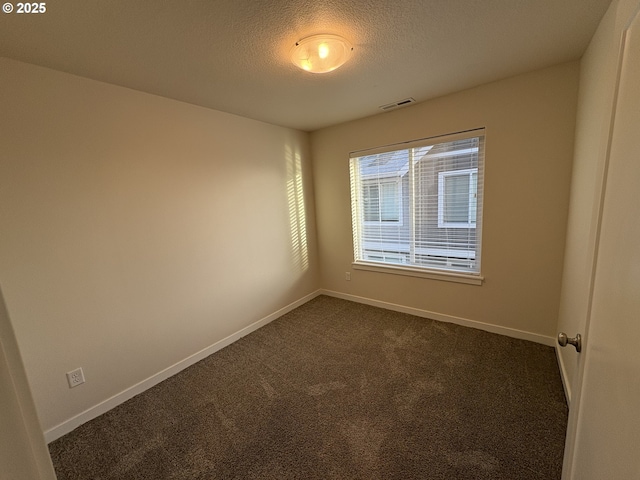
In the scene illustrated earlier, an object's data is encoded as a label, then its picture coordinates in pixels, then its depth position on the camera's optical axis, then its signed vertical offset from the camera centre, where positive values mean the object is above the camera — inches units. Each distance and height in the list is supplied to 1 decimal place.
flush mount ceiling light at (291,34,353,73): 60.9 +34.6
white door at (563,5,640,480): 20.5 -11.8
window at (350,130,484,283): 104.3 -4.6
